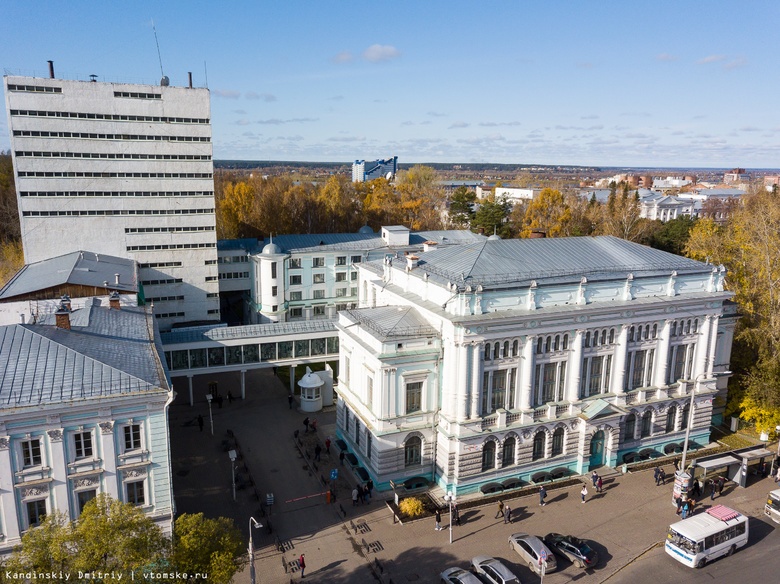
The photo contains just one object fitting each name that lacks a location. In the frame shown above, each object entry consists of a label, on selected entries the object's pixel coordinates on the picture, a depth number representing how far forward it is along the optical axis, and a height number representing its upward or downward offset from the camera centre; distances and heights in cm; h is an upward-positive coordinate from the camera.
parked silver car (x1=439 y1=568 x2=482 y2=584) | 2442 -1663
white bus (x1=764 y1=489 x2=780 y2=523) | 3100 -1718
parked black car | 2647 -1695
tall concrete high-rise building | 4859 -37
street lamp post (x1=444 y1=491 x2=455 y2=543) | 2928 -1609
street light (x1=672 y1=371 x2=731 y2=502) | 3136 -1599
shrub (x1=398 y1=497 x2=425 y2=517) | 2992 -1669
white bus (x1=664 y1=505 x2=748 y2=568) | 2688 -1655
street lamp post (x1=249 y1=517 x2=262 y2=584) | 2284 -1499
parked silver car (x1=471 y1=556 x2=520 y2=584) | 2452 -1662
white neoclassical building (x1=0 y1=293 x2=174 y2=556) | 2225 -987
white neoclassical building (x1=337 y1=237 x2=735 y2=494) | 3158 -1038
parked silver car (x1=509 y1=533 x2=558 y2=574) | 2609 -1684
